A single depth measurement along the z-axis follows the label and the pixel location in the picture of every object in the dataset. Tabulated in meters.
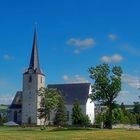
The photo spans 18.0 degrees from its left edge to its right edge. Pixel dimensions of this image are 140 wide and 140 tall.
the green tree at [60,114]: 113.12
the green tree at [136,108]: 157.82
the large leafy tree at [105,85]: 80.31
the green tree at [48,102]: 105.87
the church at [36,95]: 131.75
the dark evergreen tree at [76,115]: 111.89
